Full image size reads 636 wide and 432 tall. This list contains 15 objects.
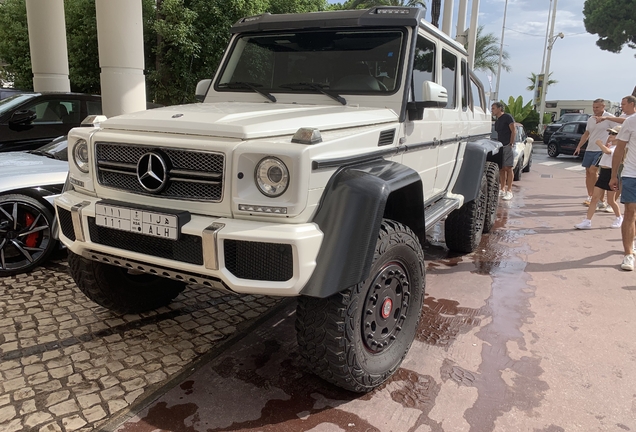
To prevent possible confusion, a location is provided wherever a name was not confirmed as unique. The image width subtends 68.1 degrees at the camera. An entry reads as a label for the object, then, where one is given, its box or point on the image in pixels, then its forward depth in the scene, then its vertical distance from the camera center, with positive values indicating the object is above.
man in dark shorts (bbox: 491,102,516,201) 8.73 -0.49
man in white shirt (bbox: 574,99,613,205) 7.45 -0.34
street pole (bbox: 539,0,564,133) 30.53 +3.59
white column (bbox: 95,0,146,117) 7.15 +0.80
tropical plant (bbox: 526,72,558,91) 45.71 +3.30
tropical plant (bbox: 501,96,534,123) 24.41 +0.26
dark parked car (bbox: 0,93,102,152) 6.04 -0.20
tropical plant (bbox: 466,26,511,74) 27.05 +3.55
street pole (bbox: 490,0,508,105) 29.25 +2.80
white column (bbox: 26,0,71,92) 10.77 +1.34
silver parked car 4.13 -0.99
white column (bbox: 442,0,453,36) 14.02 +2.80
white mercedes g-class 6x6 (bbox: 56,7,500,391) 2.22 -0.40
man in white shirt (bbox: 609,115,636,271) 4.93 -0.64
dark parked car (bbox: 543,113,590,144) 21.35 -0.19
